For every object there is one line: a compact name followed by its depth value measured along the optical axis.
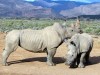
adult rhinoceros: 16.89
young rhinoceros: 16.59
